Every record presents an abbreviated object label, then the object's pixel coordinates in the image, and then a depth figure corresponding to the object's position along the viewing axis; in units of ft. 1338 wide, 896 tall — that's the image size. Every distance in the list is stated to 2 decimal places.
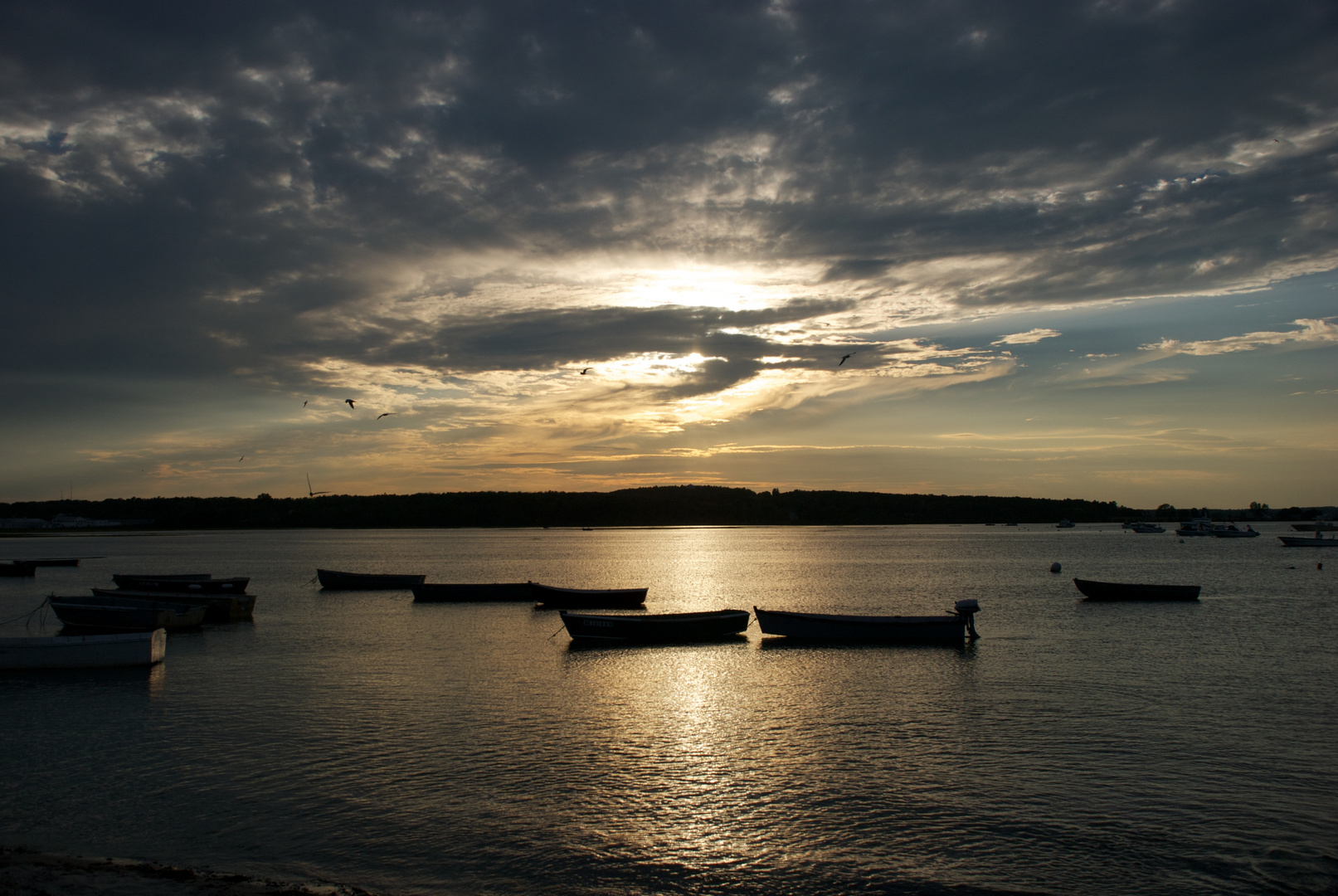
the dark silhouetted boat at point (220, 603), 133.08
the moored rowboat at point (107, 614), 114.62
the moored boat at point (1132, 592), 159.94
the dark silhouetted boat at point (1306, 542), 375.21
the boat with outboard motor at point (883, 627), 111.04
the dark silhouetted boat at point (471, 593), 174.81
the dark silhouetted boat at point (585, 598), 159.02
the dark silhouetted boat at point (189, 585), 159.53
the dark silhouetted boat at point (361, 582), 206.80
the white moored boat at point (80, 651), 85.56
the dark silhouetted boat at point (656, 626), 112.88
